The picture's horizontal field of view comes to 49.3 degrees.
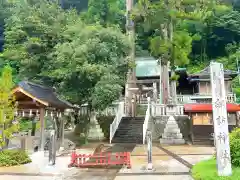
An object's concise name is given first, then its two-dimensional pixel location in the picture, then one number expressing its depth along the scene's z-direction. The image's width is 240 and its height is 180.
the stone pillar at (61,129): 16.27
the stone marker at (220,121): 7.59
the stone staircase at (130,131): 19.59
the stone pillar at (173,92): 23.33
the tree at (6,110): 11.70
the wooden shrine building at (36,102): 13.77
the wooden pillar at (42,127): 14.36
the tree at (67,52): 17.33
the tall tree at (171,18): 20.22
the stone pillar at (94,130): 20.62
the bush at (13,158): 11.21
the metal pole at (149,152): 9.98
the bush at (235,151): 8.27
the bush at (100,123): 21.80
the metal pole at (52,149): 11.04
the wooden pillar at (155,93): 25.86
